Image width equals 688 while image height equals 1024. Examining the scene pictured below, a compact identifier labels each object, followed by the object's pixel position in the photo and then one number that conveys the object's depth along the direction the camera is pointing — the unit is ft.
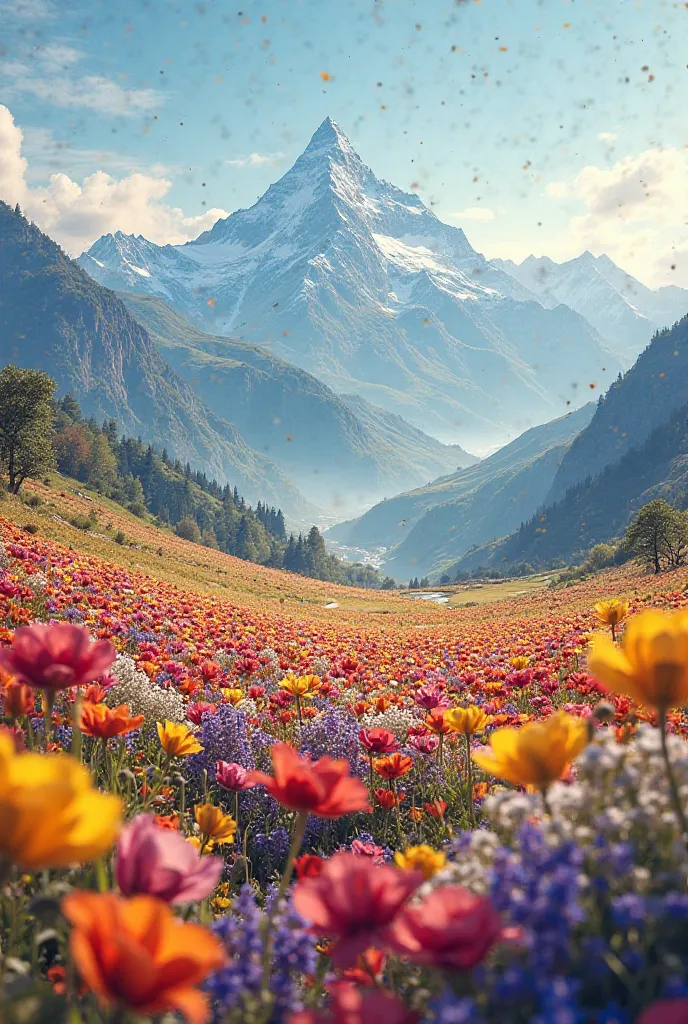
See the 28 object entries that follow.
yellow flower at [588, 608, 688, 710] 5.26
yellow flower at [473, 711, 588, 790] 5.41
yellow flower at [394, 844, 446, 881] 6.74
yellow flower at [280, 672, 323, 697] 15.44
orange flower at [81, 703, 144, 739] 9.66
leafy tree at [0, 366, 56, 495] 126.52
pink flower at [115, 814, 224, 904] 4.52
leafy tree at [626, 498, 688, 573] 136.36
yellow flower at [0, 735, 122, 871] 3.49
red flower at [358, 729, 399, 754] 12.42
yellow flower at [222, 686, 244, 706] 17.39
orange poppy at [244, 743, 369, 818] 5.61
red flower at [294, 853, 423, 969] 4.36
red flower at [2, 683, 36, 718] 8.70
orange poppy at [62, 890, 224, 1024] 3.23
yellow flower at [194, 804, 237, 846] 8.59
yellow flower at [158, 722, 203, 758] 10.19
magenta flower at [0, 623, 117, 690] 6.76
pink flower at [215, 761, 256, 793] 10.93
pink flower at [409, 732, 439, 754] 16.34
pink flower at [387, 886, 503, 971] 3.79
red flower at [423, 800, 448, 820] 13.06
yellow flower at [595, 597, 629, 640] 15.62
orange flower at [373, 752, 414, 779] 12.41
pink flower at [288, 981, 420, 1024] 3.72
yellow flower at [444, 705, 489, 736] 11.24
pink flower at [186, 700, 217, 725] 16.61
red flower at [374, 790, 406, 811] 13.10
